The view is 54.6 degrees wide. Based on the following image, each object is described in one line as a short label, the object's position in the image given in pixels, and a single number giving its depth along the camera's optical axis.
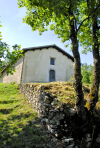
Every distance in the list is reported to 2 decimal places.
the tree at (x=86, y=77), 24.27
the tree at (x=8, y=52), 5.34
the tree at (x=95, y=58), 4.29
